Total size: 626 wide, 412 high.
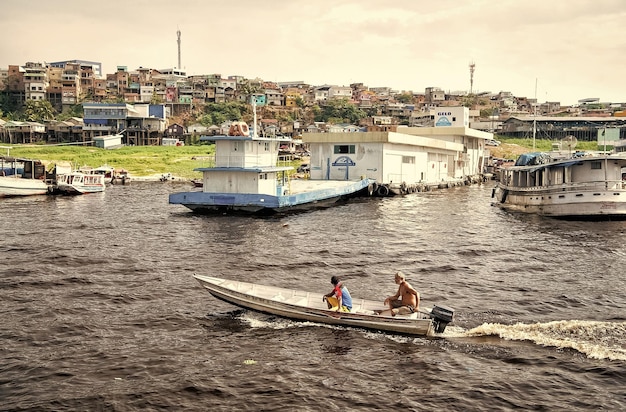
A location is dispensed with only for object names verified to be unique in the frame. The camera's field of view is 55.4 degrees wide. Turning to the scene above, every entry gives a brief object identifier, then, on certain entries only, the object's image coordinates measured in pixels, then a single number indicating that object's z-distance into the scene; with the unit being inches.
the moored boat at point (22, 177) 2305.6
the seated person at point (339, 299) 749.3
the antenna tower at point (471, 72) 6919.3
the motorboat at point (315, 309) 719.7
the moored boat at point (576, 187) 1678.2
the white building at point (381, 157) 2513.5
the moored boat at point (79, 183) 2431.1
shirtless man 734.5
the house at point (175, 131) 5059.1
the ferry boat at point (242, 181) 1734.7
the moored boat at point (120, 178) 3035.4
